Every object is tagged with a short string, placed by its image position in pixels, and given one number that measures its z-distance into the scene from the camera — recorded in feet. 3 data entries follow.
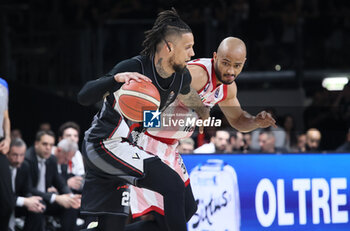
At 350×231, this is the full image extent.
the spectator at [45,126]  47.09
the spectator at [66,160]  36.32
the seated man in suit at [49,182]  34.00
